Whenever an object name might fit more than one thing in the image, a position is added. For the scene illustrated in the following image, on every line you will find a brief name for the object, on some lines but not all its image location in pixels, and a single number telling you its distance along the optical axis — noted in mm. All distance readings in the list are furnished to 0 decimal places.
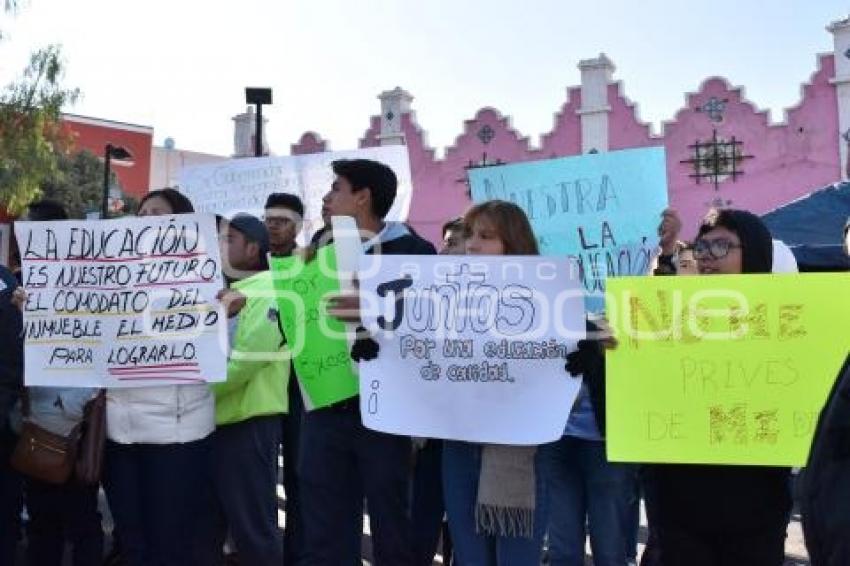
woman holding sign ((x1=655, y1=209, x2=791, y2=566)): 2699
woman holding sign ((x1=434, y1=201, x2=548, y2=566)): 3043
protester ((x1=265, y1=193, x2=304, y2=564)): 4426
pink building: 18938
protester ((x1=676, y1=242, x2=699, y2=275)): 4141
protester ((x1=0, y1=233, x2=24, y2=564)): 3871
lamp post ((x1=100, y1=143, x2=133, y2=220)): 14712
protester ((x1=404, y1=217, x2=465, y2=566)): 4289
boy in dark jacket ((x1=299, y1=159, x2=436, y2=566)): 3453
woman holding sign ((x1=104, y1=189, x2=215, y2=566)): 3674
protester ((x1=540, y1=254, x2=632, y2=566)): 3766
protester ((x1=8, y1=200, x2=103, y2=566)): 4234
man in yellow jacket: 3781
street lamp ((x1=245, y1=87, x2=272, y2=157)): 8623
